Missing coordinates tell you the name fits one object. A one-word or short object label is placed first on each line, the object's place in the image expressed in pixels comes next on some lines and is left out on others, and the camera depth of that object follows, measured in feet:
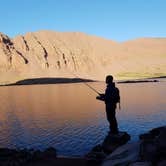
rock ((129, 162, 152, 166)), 15.94
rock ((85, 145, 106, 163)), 20.72
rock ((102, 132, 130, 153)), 23.61
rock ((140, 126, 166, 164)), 15.89
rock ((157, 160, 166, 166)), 15.03
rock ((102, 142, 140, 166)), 17.55
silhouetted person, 24.22
